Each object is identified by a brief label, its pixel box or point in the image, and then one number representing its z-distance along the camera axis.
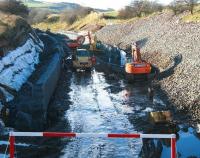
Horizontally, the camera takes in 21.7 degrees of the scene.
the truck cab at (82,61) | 40.44
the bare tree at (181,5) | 57.27
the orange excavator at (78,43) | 55.44
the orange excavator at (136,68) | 33.69
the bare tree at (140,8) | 83.16
